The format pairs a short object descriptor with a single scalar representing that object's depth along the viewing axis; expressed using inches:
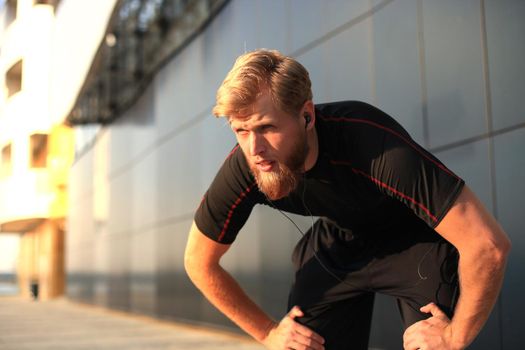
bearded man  87.7
